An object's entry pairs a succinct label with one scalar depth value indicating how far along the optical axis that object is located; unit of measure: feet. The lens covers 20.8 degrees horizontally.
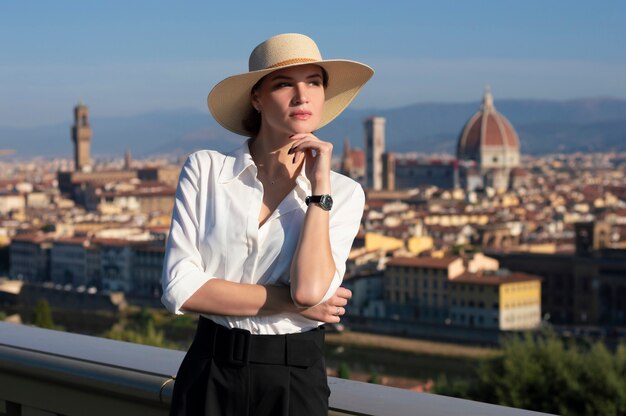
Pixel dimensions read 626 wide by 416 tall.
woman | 13.58
